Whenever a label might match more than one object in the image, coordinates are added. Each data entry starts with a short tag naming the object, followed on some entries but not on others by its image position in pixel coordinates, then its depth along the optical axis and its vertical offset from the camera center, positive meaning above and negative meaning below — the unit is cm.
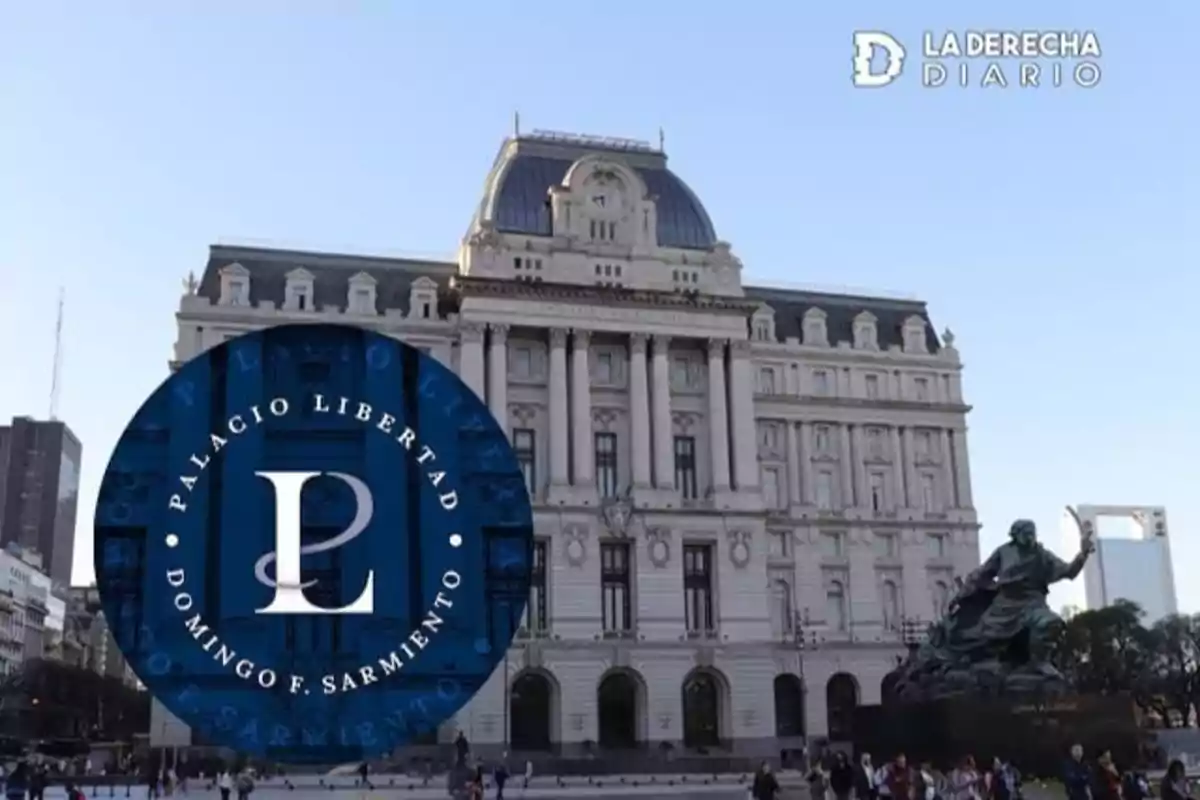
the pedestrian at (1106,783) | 1889 -140
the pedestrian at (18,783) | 2723 -190
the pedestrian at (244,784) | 3433 -237
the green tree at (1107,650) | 7900 +262
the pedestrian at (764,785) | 2556 -189
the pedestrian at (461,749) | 3696 -167
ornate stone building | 6669 +1437
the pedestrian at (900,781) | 2361 -169
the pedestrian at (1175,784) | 1607 -124
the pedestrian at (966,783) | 2345 -171
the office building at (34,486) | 18275 +3194
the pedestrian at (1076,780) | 2008 -145
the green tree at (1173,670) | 8088 +138
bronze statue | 2800 +141
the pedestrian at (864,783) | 2488 -181
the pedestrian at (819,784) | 2738 -202
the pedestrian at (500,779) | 3798 -258
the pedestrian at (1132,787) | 1684 -134
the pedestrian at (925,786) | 2417 -183
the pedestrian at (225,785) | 3425 -238
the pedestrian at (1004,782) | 2312 -172
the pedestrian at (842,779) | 2597 -179
